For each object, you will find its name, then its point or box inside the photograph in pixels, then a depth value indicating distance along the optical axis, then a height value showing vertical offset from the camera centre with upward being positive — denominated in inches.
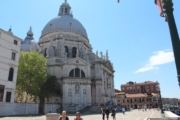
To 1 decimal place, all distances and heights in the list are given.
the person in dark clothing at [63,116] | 269.9 -28.7
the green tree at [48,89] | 1362.2 +70.5
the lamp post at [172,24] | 184.1 +79.1
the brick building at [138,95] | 2947.8 +36.3
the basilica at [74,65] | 1663.4 +334.4
